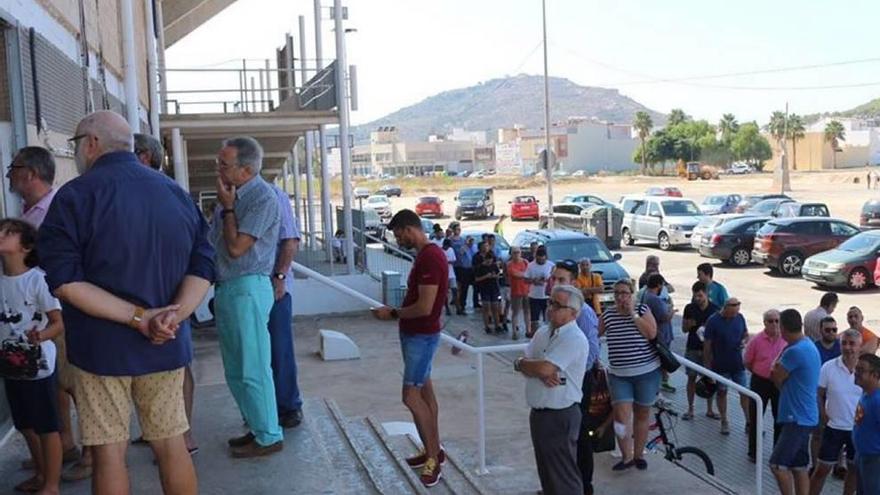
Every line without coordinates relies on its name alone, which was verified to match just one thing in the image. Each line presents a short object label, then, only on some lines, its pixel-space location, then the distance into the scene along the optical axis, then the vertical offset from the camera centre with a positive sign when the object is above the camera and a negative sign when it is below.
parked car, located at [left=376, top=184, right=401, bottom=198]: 75.44 -1.76
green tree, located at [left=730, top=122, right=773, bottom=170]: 109.25 +1.55
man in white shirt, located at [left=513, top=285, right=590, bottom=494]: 5.38 -1.39
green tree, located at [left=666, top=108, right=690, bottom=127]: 114.56 +5.81
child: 4.18 -0.76
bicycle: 7.82 -2.55
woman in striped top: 7.14 -1.72
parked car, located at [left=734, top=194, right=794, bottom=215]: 35.38 -1.77
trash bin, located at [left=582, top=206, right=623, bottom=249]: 30.23 -2.08
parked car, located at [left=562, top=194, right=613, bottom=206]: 39.00 -1.60
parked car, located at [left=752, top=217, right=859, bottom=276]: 22.75 -2.16
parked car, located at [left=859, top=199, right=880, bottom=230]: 29.59 -2.07
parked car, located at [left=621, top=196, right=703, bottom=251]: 29.17 -1.99
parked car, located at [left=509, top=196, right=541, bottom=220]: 44.22 -2.19
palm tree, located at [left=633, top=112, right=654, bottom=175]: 107.75 +4.70
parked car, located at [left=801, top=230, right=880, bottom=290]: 19.52 -2.45
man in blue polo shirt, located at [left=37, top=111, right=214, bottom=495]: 3.03 -0.37
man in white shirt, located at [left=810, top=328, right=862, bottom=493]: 7.31 -2.10
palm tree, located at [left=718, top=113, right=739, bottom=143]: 117.00 +4.70
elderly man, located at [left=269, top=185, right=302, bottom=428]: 5.32 -1.07
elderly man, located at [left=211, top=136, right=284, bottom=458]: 4.46 -0.50
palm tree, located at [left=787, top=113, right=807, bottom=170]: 100.06 +3.17
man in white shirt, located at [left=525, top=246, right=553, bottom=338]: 14.40 -1.89
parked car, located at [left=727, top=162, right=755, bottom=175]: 99.75 -1.16
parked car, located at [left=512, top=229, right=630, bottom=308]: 16.25 -1.68
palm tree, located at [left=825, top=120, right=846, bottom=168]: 101.25 +2.59
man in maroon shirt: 5.45 -0.94
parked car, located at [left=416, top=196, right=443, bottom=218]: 49.56 -2.14
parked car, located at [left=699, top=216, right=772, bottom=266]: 24.88 -2.35
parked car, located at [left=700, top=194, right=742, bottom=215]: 36.53 -1.86
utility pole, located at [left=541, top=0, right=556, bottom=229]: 30.55 +0.40
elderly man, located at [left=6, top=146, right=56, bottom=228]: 4.33 +0.02
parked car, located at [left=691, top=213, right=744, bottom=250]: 26.47 -2.01
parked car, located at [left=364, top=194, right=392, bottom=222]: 45.61 -1.81
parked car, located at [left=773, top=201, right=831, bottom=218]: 28.64 -1.75
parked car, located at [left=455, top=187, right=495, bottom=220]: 46.84 -1.92
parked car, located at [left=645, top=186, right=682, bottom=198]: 44.28 -1.53
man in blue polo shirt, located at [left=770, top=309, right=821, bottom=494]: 7.13 -2.03
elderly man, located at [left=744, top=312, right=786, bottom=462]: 8.45 -1.94
